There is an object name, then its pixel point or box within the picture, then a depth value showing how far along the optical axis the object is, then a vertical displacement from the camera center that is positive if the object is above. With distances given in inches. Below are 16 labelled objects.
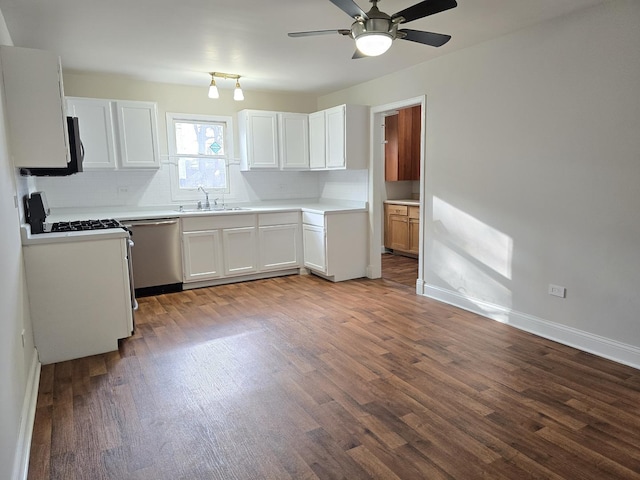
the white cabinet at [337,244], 201.0 -33.8
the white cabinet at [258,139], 214.1 +19.2
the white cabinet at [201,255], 190.9 -35.7
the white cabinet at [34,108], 110.4 +19.6
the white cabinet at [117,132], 175.8 +20.2
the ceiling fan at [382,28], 91.1 +34.8
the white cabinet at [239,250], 200.1 -35.4
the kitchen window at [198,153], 209.5 +12.6
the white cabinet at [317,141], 216.2 +17.9
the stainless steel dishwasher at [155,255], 180.4 -33.6
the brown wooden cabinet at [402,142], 264.1 +19.9
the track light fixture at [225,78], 177.0 +39.8
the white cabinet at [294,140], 221.5 +18.9
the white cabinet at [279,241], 208.8 -32.7
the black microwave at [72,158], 135.9 +7.3
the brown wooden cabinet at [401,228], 249.3 -33.5
